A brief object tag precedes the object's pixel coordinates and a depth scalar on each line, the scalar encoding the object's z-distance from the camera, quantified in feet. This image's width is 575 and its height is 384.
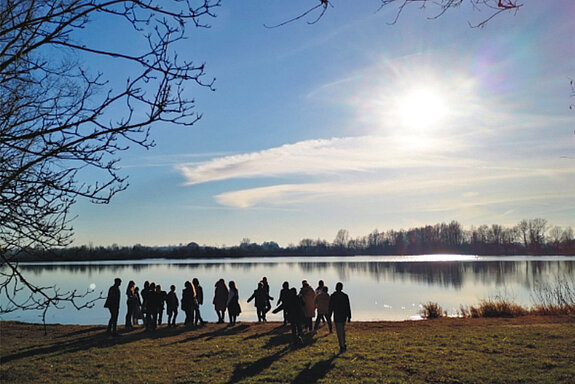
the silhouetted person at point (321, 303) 50.17
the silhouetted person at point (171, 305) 54.75
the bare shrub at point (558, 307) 62.92
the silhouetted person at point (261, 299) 58.23
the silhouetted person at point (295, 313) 40.27
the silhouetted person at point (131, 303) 52.34
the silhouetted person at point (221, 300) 58.08
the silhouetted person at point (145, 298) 51.34
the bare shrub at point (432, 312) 63.31
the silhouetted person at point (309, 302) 49.84
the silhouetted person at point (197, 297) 55.23
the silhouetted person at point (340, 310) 36.96
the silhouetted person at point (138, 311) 54.17
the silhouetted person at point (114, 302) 46.81
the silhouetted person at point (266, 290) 58.85
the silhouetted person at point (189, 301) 54.70
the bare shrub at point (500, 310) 61.62
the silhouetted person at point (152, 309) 50.21
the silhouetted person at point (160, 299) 51.65
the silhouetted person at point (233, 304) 55.16
